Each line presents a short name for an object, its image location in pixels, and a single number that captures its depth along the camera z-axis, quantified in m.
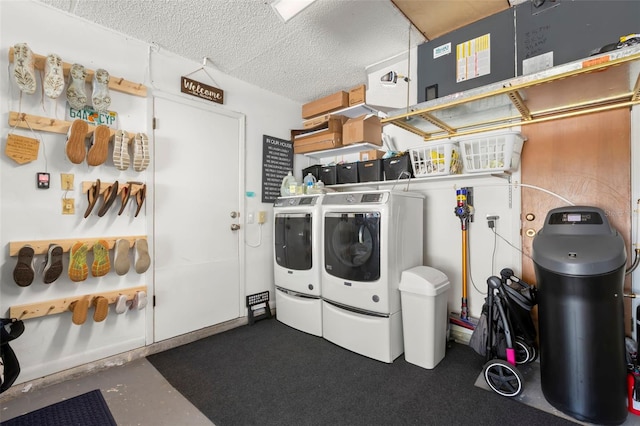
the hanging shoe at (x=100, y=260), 2.03
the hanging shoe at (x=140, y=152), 2.21
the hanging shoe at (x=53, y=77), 1.84
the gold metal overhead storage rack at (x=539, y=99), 1.36
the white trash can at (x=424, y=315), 2.05
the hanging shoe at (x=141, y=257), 2.22
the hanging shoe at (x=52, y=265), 1.86
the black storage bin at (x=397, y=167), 2.52
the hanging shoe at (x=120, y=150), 2.12
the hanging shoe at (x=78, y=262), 1.94
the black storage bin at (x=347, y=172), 2.93
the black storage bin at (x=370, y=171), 2.72
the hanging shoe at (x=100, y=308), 2.04
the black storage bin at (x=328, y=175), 3.11
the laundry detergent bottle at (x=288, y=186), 3.07
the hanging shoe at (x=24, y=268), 1.76
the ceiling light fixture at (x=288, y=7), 1.67
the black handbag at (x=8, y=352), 1.47
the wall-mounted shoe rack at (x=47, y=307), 1.81
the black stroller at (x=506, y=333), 1.75
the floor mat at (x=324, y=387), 1.60
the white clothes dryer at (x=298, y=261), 2.63
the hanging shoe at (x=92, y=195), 2.03
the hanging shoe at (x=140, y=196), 2.25
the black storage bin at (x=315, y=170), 3.28
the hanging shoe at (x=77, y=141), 1.92
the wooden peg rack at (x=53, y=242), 1.80
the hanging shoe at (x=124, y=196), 2.17
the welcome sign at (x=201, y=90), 2.59
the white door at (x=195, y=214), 2.47
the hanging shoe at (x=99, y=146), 2.02
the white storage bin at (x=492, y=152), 1.99
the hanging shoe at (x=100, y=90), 2.04
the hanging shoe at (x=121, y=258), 2.13
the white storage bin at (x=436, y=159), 2.20
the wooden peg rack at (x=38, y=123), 1.81
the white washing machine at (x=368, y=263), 2.16
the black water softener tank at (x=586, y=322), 1.42
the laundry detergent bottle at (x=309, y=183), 2.97
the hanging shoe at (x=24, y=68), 1.73
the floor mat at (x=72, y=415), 1.56
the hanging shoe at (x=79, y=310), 1.96
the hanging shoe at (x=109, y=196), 2.08
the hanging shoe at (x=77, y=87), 1.95
